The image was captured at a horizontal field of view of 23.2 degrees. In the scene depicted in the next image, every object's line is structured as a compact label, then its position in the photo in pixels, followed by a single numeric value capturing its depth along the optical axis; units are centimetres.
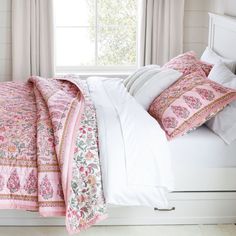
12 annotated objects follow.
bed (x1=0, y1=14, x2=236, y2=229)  320
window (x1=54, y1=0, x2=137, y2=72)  573
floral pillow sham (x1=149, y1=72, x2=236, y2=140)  320
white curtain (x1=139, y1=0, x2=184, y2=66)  550
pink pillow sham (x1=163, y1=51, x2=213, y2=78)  385
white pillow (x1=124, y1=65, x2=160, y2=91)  391
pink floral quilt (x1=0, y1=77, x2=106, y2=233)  288
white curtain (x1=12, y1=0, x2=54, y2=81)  538
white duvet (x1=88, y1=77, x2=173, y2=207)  293
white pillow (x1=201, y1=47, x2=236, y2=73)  380
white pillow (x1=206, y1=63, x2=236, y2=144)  318
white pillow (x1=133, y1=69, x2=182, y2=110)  358
